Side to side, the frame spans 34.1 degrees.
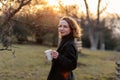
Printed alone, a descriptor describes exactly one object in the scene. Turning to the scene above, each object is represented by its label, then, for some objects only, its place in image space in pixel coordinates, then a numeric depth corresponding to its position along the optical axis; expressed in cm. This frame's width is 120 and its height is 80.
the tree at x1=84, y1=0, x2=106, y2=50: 2163
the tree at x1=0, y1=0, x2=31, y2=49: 466
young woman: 275
